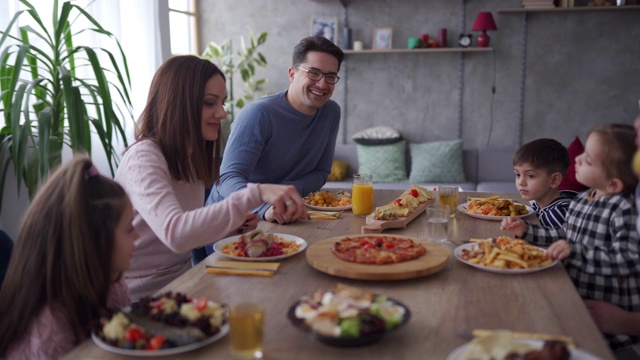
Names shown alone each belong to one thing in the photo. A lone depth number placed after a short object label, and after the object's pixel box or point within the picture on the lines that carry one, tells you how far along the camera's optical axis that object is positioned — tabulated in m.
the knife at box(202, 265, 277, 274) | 1.46
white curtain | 3.67
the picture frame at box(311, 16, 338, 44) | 5.40
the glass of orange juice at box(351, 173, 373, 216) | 2.11
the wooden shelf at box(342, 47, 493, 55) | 5.07
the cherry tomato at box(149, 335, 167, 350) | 1.01
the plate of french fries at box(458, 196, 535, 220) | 2.06
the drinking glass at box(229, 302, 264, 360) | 0.98
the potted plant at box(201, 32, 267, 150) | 5.18
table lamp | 4.83
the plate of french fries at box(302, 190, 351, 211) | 2.21
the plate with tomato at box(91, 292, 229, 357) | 1.01
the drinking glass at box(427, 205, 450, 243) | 1.73
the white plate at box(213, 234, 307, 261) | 1.54
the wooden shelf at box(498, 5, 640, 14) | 4.87
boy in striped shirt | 2.29
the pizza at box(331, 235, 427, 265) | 1.43
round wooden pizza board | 1.36
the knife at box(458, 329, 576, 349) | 1.03
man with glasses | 2.51
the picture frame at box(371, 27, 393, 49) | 5.30
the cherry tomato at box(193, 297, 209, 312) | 1.12
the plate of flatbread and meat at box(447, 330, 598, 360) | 0.90
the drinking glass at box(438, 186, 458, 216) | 2.15
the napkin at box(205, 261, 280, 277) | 1.44
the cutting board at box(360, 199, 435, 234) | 1.86
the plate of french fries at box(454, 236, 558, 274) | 1.43
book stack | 4.91
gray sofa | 4.99
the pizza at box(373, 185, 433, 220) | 1.94
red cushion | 3.11
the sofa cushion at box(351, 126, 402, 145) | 5.26
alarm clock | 5.09
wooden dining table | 1.03
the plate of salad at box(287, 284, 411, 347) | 0.99
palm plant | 2.38
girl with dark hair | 1.17
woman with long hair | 1.47
